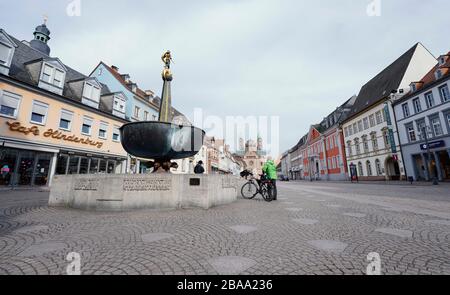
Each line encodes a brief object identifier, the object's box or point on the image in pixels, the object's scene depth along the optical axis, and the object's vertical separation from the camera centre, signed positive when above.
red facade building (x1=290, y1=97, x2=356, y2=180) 35.69 +6.68
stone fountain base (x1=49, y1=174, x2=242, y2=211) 5.33 -0.27
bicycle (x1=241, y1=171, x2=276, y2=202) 7.76 -0.26
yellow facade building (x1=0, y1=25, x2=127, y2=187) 12.64 +4.56
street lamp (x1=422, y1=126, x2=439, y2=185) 18.82 +5.14
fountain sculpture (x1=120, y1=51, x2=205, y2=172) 5.60 +1.19
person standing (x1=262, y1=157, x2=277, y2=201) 7.82 +0.44
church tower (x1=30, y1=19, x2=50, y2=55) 28.14 +21.04
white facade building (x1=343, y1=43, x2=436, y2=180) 24.06 +8.21
